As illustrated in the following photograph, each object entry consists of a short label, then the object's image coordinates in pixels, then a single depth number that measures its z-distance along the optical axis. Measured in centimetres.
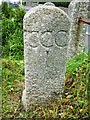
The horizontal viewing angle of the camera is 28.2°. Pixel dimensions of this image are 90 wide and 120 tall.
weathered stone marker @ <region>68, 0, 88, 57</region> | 221
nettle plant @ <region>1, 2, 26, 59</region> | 257
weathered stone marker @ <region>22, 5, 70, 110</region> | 141
